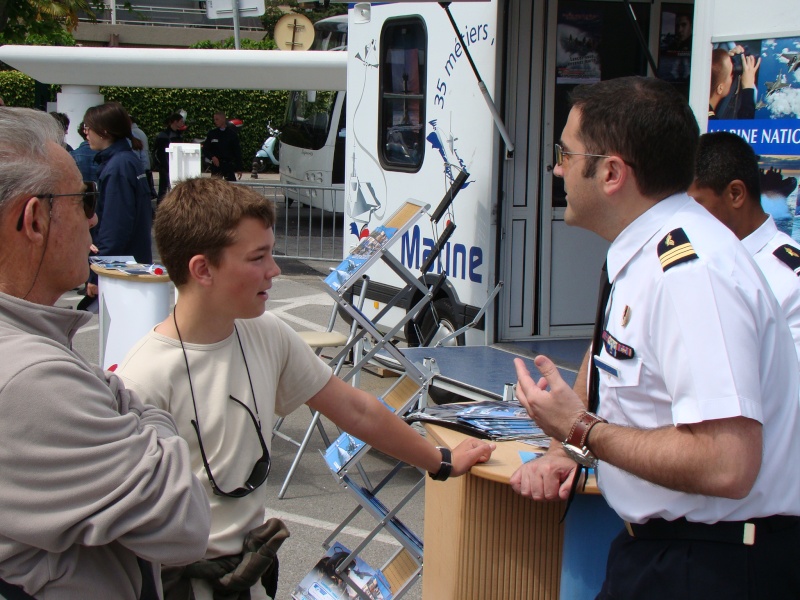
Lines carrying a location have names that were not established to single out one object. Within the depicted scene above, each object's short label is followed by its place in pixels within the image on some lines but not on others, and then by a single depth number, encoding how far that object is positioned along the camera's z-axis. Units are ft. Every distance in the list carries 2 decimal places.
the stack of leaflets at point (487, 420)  9.35
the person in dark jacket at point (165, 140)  54.95
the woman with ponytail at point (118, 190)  20.94
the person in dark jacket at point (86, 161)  25.20
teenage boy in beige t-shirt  6.68
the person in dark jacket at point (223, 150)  57.36
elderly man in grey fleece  4.40
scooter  80.33
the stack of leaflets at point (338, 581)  10.59
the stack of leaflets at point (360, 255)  15.42
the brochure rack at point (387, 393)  10.77
